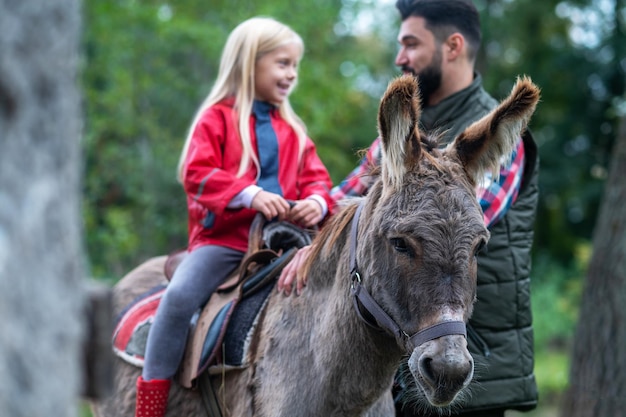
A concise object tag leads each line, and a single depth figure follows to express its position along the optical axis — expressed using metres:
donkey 2.82
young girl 3.77
